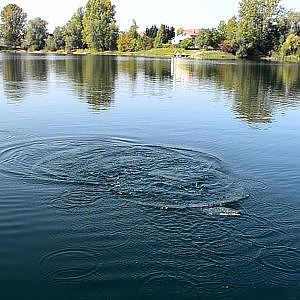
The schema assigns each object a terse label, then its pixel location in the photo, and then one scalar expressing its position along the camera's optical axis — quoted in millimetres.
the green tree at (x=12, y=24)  178125
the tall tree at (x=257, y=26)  127062
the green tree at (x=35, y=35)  170750
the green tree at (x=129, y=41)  157500
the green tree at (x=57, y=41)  165000
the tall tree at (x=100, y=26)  151025
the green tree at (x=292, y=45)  118625
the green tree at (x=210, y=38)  143625
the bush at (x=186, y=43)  154500
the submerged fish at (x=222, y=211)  11445
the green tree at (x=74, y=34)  161000
